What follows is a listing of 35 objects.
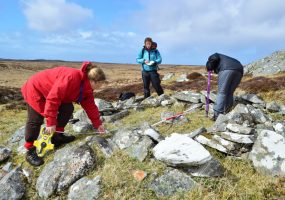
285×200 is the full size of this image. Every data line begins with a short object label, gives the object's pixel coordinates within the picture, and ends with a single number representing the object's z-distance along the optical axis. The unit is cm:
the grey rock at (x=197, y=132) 421
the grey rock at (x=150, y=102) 726
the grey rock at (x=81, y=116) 632
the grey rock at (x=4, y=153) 448
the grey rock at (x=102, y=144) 403
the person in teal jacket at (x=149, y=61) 733
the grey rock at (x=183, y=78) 1585
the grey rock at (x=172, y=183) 333
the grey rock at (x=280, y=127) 425
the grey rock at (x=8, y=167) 425
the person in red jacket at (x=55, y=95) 376
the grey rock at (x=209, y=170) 342
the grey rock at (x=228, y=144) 387
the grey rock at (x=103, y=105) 694
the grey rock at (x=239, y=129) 403
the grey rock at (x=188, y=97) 686
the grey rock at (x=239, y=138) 387
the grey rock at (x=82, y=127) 513
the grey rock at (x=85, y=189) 340
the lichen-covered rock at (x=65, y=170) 367
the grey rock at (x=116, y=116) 623
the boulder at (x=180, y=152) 348
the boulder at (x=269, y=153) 357
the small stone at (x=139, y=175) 350
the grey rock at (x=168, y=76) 1887
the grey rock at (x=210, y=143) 387
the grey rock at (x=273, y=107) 595
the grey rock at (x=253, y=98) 642
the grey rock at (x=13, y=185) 368
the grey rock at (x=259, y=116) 502
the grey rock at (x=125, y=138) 415
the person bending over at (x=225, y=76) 541
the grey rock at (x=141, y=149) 383
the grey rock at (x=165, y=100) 720
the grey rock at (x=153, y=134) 405
